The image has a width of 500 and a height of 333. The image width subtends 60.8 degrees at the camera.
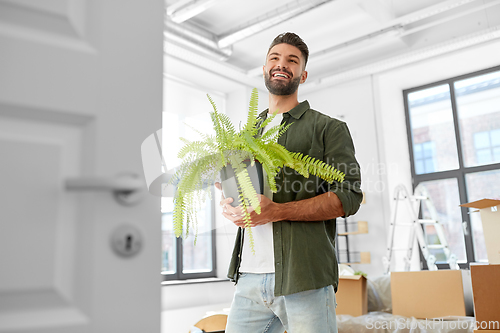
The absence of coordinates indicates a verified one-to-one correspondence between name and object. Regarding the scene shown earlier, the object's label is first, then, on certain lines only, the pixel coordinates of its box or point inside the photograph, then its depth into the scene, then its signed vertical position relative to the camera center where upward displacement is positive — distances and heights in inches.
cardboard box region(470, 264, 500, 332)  72.5 -9.7
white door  20.7 +4.3
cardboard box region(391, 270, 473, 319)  110.9 -15.6
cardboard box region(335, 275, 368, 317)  119.4 -16.1
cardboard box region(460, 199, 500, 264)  77.7 +1.6
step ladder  168.9 +3.7
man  47.2 +0.0
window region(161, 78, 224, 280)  197.9 -1.8
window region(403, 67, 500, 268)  201.3 +41.7
